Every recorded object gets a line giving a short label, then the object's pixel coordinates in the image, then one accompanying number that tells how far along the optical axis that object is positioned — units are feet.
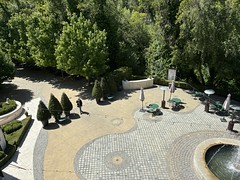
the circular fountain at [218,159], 36.54
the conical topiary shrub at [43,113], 50.76
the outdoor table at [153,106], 55.51
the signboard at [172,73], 68.05
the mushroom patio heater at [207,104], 55.37
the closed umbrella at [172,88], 57.34
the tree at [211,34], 56.45
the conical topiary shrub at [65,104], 54.61
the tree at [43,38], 74.08
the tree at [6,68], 69.88
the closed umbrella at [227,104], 49.47
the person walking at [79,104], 56.46
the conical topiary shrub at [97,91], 60.97
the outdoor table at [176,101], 57.20
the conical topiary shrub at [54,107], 52.45
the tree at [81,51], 65.17
